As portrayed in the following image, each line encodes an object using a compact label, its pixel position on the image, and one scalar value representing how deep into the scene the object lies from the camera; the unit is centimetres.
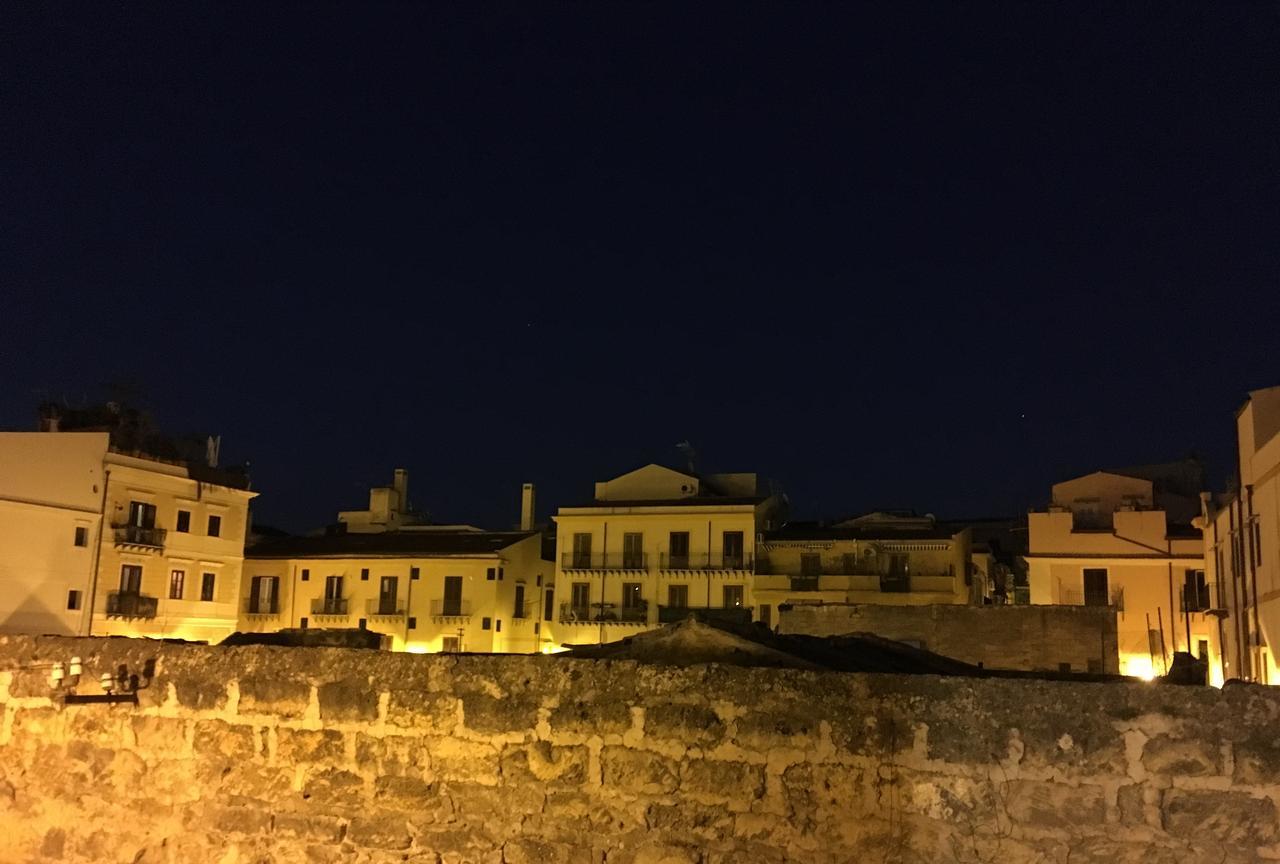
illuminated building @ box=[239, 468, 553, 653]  4388
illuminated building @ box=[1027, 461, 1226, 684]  3378
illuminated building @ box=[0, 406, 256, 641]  3384
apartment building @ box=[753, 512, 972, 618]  3956
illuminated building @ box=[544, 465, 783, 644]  4228
